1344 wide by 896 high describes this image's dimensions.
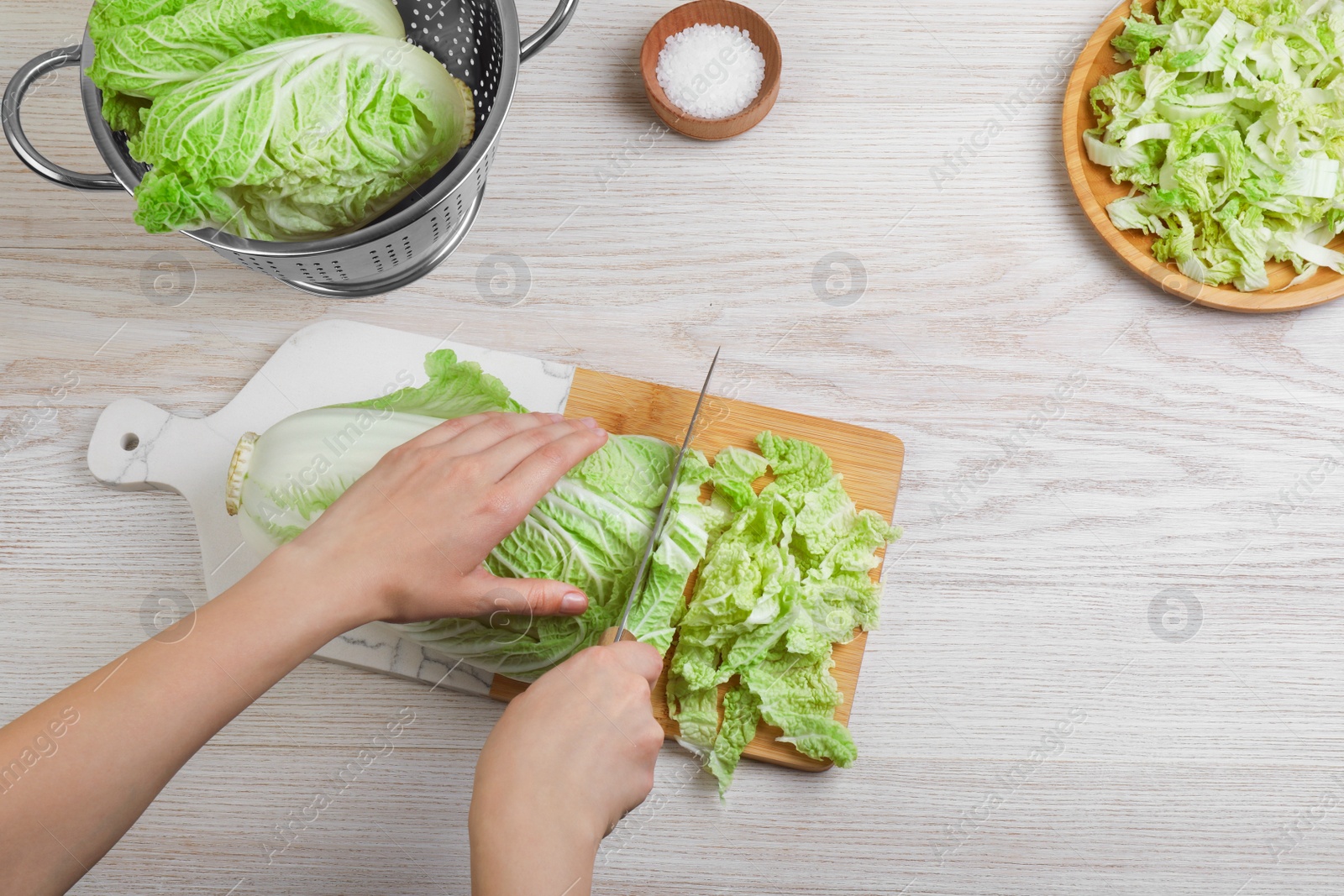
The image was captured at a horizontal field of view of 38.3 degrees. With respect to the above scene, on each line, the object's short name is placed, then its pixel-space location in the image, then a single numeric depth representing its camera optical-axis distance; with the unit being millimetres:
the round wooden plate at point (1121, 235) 891
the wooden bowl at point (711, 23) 915
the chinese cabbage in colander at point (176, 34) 817
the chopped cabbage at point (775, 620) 858
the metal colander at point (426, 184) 818
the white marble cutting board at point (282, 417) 889
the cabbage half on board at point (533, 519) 847
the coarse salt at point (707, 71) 921
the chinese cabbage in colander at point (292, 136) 810
